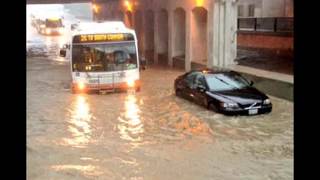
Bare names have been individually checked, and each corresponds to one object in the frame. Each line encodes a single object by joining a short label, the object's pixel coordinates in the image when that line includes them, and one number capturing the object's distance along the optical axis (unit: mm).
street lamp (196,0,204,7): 29702
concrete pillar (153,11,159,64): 39125
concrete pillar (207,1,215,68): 28203
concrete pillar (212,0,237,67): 27781
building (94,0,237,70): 27969
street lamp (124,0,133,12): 47688
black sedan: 16969
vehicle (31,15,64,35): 76125
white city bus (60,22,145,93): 22453
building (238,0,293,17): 38819
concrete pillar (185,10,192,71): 31812
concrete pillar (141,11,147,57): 43238
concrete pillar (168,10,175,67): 35416
